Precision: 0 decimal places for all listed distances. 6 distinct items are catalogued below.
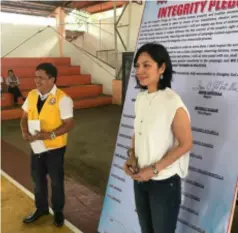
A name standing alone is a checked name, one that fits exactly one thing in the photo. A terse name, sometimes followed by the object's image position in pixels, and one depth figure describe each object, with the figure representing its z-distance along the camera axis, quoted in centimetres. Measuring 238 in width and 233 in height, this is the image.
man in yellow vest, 213
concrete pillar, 1024
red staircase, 836
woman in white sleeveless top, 128
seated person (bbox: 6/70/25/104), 777
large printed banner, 142
